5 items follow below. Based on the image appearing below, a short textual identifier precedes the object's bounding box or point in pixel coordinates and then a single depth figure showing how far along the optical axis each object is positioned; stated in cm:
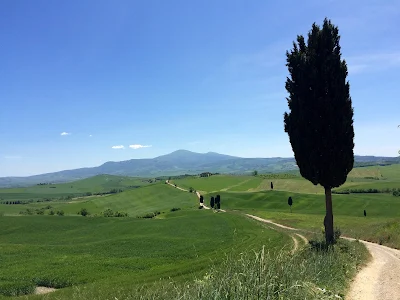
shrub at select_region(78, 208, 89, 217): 13098
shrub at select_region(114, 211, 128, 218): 11624
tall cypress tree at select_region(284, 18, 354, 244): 2906
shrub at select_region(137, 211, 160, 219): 11267
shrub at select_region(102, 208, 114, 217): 11596
